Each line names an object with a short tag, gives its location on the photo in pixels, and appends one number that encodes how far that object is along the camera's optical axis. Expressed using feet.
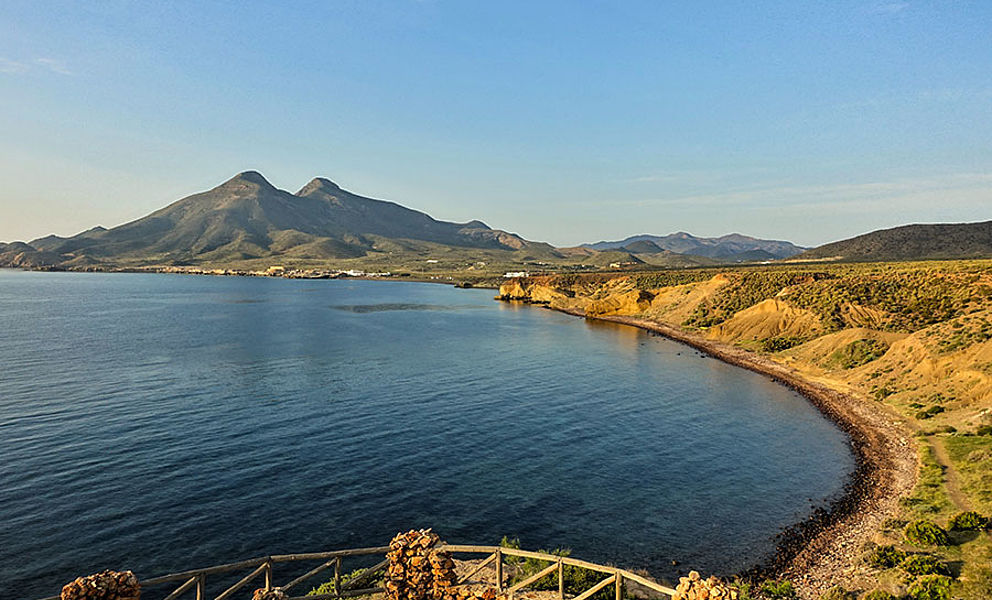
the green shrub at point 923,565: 73.15
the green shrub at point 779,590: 74.13
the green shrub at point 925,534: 82.12
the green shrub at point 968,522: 84.07
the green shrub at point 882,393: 178.68
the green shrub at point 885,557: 78.43
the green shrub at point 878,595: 68.23
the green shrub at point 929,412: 152.66
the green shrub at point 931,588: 67.51
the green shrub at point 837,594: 70.23
